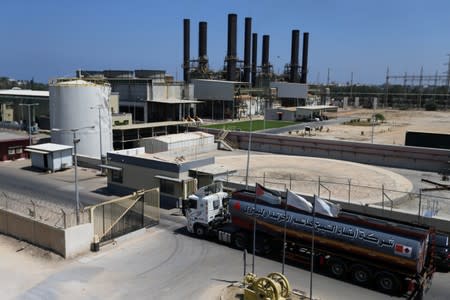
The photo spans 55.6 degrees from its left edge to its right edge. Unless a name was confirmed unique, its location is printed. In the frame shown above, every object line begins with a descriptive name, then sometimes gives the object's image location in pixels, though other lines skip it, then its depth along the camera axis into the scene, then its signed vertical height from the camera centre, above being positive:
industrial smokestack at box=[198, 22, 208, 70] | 117.62 +12.68
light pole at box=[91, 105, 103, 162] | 53.76 -3.35
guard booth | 45.92 -7.53
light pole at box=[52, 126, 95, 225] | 24.43 -7.24
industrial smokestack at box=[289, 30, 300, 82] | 132.75 +11.69
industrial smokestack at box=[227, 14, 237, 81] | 116.12 +11.11
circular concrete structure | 35.03 -8.10
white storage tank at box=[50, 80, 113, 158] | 53.03 -3.13
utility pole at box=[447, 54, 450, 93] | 154.29 +5.41
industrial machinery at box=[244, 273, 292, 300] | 17.30 -8.13
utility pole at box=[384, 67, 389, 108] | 151.64 -0.31
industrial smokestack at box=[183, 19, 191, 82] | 120.50 +13.61
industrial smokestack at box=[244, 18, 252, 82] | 125.81 +16.17
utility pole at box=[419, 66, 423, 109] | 155.85 +3.62
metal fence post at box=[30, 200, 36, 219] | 26.03 -7.72
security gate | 25.48 -7.95
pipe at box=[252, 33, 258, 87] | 140.00 +13.32
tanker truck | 19.33 -7.42
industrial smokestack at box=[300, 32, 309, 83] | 137.75 +11.98
